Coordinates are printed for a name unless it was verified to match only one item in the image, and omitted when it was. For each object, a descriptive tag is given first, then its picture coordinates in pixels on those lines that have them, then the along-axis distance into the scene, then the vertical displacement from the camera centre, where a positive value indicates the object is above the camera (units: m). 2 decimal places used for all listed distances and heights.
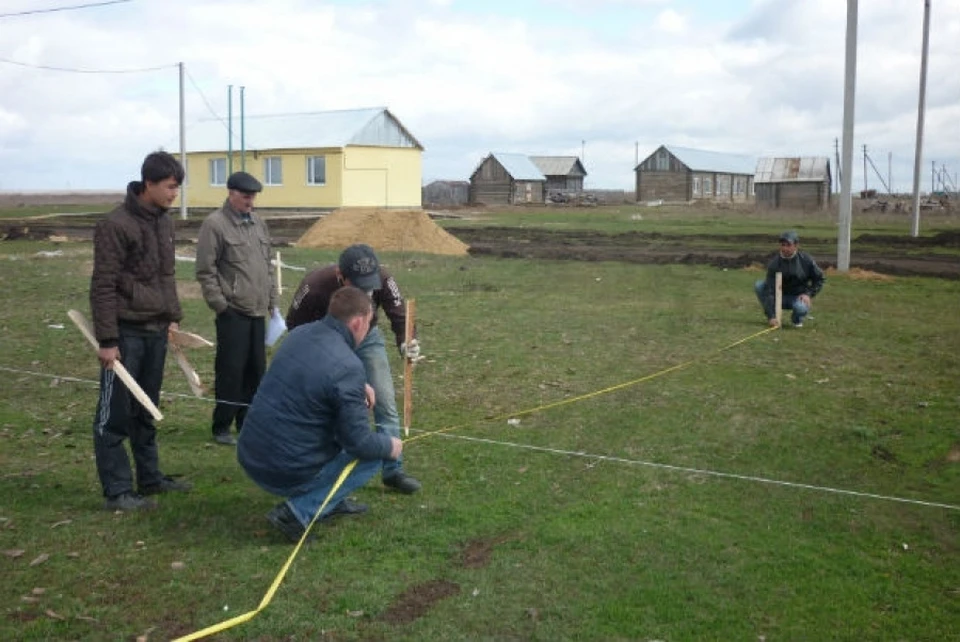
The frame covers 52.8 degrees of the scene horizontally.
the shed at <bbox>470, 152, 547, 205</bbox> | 83.94 +2.82
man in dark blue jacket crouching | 5.56 -1.20
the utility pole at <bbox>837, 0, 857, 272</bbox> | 21.05 +1.91
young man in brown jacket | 6.15 -0.62
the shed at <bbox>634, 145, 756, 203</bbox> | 89.62 +3.89
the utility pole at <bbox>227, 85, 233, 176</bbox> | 50.22 +4.84
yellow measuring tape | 4.62 -1.97
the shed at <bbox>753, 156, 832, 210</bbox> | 71.94 +2.75
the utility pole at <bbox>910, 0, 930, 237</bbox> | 32.84 +3.52
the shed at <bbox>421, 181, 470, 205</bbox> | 86.94 +1.89
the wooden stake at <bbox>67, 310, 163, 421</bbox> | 6.13 -1.12
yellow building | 54.28 +2.78
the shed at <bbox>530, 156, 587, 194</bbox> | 98.75 +4.55
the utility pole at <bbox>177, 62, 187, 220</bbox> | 42.72 +3.37
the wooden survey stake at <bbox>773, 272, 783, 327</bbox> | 13.88 -1.11
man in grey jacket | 7.65 -0.60
